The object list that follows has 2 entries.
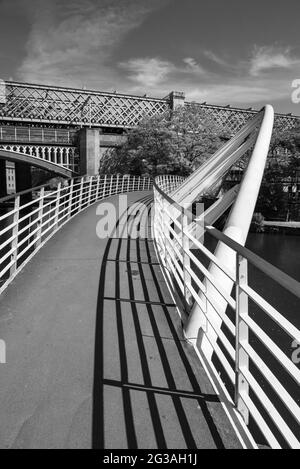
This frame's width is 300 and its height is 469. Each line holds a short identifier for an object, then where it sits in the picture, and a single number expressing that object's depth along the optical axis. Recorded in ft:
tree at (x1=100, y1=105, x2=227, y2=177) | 140.67
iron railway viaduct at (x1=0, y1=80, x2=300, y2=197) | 151.74
